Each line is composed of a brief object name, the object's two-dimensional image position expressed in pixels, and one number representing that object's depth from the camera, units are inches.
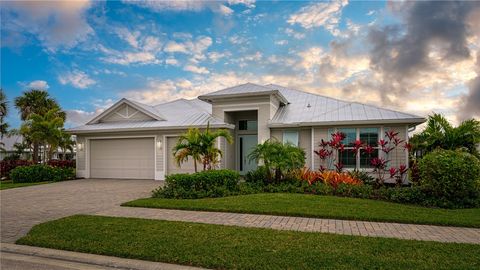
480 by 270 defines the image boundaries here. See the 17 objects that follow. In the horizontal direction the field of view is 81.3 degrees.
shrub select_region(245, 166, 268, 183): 464.4
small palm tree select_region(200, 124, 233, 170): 451.5
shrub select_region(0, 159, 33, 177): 772.0
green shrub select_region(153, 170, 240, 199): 380.2
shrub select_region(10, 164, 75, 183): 631.2
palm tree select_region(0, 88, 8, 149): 1053.8
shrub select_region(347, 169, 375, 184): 480.0
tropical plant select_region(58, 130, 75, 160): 724.5
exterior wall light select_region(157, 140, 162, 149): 622.2
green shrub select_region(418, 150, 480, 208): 326.3
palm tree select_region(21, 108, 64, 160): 706.2
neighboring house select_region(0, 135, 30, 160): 1306.7
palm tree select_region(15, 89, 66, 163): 1071.0
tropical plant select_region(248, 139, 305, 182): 440.5
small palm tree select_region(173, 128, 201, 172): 449.7
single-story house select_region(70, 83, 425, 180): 531.8
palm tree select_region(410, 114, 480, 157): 448.5
